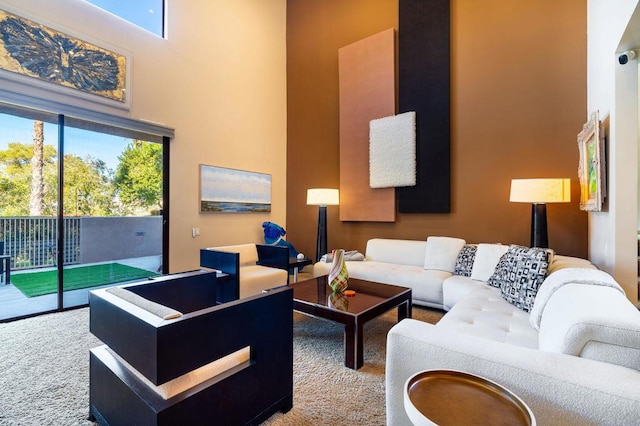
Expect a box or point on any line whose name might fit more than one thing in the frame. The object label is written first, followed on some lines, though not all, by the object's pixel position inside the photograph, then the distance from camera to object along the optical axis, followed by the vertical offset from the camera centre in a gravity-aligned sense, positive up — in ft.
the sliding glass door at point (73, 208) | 10.21 +0.25
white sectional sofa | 2.90 -1.64
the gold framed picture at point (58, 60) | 9.58 +5.44
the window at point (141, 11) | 12.00 +8.52
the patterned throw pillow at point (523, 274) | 7.13 -1.54
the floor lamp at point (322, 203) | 15.89 +0.58
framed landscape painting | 15.08 +1.28
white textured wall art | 14.34 +3.10
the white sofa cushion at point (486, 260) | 10.47 -1.65
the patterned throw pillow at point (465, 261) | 11.34 -1.81
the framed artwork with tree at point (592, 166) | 7.82 +1.35
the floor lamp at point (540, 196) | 9.76 +0.57
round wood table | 2.71 -1.81
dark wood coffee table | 7.02 -2.37
